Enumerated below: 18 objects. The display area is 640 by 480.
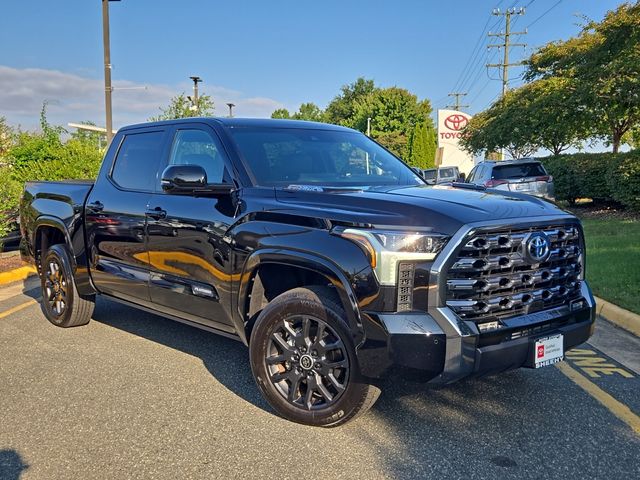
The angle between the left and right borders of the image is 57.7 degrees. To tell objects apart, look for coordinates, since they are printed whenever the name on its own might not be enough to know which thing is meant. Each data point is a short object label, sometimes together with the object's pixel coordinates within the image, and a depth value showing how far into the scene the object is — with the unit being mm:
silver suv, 14969
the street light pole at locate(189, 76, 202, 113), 24923
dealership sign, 44188
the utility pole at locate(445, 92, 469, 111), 73062
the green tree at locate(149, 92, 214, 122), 24228
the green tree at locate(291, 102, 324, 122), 90175
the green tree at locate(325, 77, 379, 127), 81750
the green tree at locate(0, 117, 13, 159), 15429
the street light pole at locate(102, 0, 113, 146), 18125
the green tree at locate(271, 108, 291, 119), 92312
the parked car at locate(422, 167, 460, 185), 17848
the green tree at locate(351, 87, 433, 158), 69938
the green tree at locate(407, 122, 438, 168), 58219
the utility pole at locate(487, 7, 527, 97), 46906
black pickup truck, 3061
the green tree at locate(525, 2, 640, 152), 13609
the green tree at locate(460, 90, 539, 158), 23828
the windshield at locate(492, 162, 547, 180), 15586
